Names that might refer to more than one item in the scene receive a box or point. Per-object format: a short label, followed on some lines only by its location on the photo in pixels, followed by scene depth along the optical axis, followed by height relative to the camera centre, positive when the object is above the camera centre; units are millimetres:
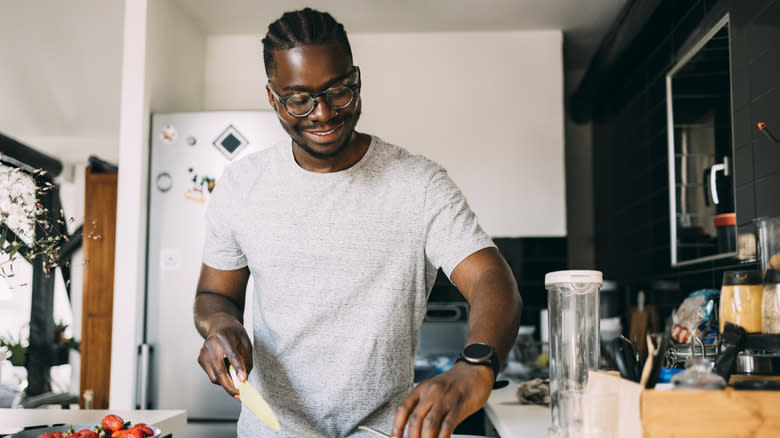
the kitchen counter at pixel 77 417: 1670 -385
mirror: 2691 +454
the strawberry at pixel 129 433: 1268 -311
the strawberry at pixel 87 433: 1278 -314
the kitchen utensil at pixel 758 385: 796 -142
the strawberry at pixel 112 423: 1338 -309
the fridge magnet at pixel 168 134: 3076 +509
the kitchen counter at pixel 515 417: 1705 -427
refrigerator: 2955 +45
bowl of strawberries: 1279 -316
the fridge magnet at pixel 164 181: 3049 +309
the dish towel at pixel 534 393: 2160 -410
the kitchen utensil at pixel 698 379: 788 -133
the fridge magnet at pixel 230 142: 3064 +475
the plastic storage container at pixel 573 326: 1021 -103
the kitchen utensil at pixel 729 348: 966 -136
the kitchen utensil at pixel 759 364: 1370 -206
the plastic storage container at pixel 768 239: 1604 +36
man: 1103 +2
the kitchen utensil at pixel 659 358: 806 -117
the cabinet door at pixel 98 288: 3447 -159
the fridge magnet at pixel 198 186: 3035 +287
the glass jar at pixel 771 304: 1320 -89
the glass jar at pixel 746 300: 1359 -84
